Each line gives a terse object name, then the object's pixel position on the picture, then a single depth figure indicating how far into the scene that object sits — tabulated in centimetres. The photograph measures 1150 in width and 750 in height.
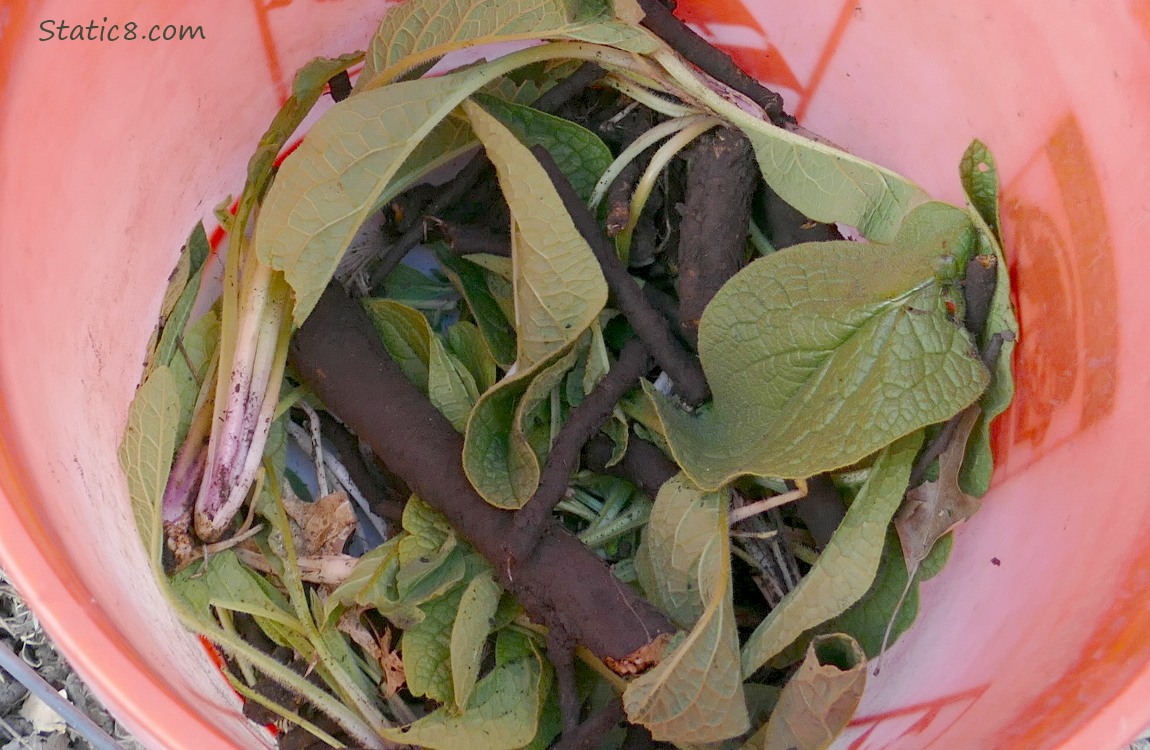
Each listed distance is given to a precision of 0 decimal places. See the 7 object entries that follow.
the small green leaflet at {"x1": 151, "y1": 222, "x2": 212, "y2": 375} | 44
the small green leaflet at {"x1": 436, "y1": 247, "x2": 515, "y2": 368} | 46
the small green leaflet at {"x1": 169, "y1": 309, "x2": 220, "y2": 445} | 44
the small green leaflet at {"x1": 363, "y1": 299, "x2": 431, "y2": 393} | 46
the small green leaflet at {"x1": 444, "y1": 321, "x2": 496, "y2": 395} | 46
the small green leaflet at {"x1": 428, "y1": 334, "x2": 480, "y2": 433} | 44
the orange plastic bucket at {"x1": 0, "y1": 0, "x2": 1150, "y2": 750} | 36
